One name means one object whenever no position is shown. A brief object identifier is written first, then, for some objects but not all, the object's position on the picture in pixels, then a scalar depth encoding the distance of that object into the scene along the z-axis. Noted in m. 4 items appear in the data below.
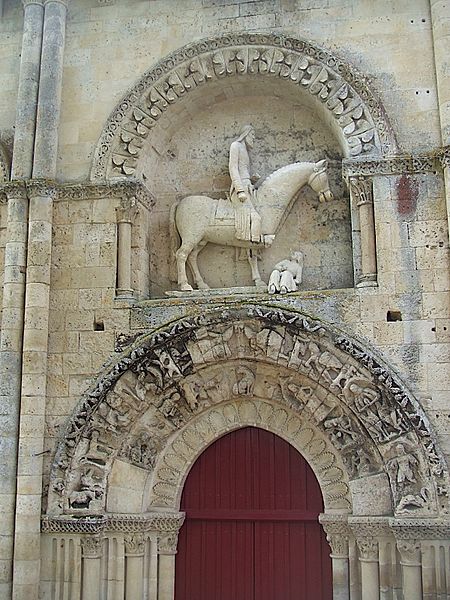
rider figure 7.96
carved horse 8.01
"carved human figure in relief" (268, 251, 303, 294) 7.66
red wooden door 7.51
